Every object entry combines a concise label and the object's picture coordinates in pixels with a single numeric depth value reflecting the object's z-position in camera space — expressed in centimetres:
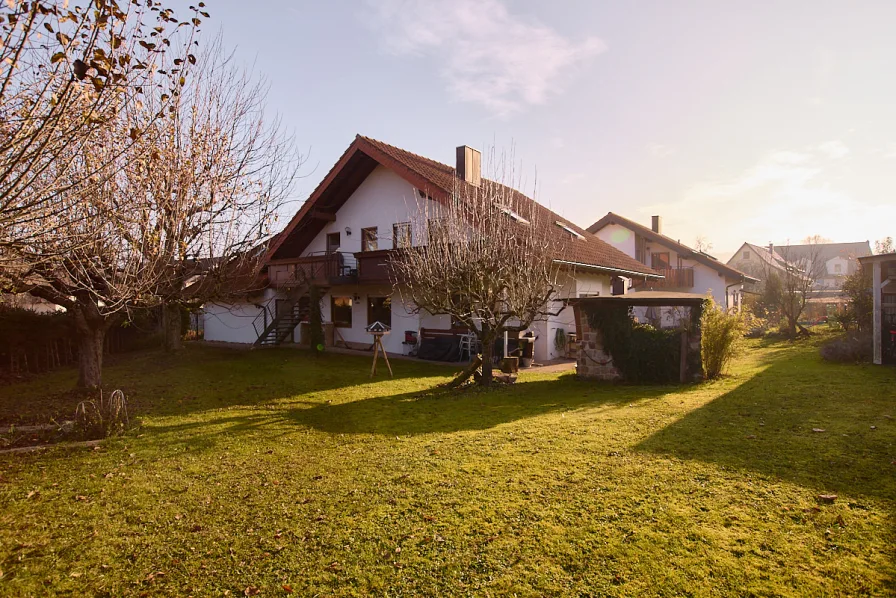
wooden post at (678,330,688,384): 1146
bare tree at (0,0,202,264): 369
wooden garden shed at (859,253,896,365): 1252
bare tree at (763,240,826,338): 2152
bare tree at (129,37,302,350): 773
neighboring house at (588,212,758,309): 2608
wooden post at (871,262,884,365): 1255
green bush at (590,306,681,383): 1160
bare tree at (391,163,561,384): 1083
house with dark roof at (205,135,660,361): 1688
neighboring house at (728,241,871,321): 3013
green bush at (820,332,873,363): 1359
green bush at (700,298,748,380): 1164
